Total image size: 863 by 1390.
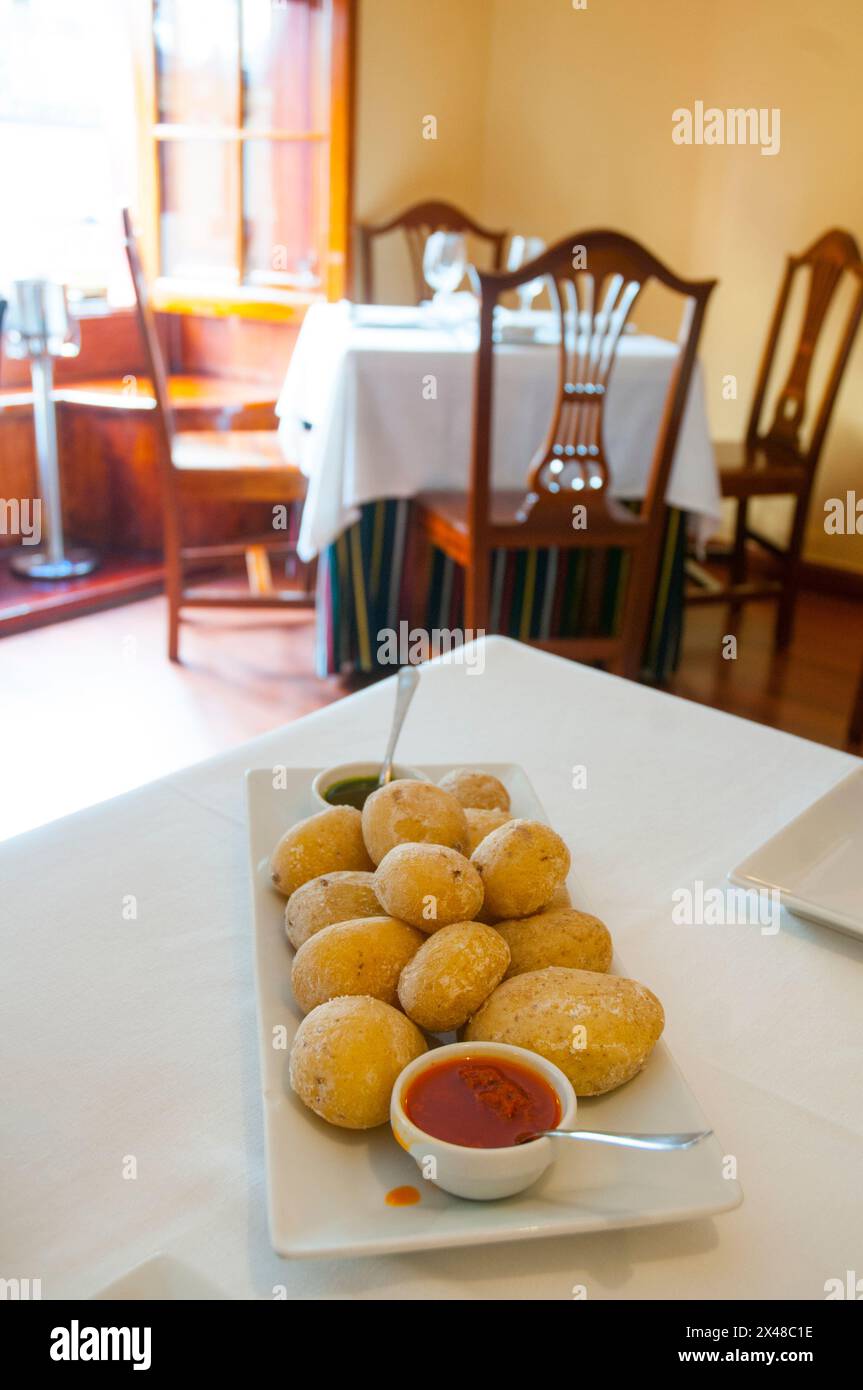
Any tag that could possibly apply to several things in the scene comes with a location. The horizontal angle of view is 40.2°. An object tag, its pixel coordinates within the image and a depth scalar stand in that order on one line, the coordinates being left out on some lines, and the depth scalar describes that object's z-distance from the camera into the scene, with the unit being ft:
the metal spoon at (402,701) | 2.78
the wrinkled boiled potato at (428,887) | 2.06
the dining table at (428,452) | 8.07
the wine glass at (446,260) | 9.31
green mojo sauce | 2.80
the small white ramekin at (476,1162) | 1.67
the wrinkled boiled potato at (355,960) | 2.00
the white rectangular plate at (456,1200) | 1.64
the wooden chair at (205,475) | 8.63
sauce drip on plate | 1.71
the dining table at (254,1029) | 1.71
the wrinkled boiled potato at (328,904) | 2.19
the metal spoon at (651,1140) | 1.73
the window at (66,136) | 11.00
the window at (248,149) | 11.02
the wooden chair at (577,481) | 7.27
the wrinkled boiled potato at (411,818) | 2.29
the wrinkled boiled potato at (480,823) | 2.41
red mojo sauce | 1.75
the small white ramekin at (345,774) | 2.77
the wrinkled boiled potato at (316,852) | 2.37
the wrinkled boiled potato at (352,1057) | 1.79
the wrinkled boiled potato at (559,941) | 2.10
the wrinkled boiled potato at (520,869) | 2.17
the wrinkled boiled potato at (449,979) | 1.93
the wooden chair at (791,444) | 9.70
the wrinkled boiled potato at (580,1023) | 1.87
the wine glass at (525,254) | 10.29
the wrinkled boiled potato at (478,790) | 2.65
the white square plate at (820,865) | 2.55
